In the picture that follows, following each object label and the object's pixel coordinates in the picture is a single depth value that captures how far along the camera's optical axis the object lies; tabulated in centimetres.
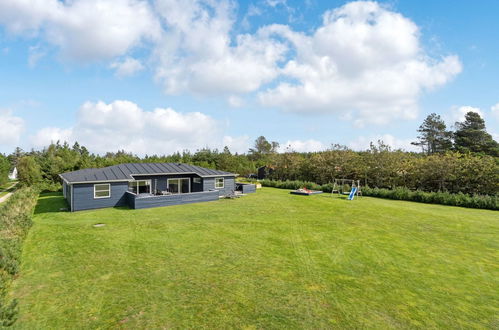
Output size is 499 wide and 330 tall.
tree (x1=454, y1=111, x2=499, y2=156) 3744
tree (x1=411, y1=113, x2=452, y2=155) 4441
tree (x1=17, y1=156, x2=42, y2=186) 2814
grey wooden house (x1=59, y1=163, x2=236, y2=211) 1625
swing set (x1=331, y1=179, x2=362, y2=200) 2367
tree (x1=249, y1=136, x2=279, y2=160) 7156
